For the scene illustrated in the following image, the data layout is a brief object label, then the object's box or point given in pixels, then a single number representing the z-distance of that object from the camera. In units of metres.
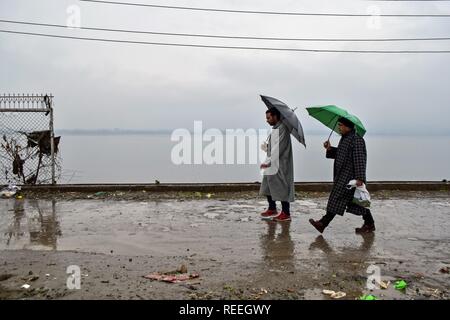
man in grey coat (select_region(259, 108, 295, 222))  6.41
